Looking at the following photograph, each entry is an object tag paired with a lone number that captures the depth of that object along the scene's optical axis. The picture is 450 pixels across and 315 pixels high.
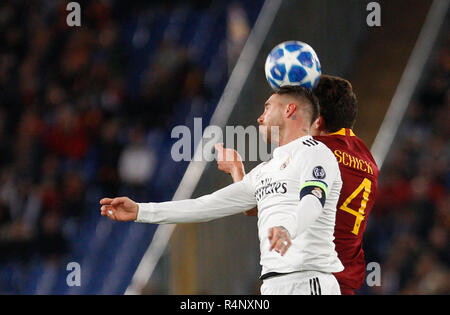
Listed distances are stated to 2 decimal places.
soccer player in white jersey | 7.25
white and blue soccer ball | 8.84
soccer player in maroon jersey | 8.79
